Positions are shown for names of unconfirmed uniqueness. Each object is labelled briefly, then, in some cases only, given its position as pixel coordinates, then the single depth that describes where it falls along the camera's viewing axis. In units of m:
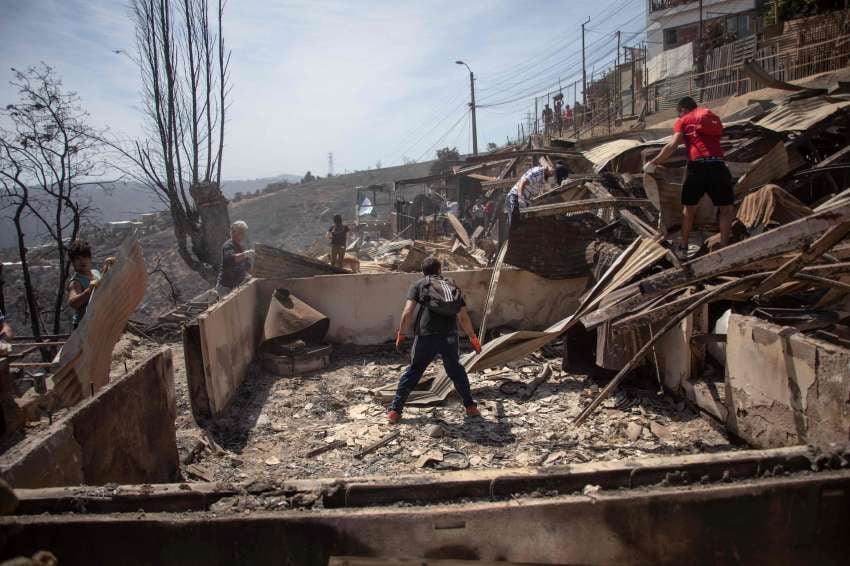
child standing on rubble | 4.65
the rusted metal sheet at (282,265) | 8.58
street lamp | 34.50
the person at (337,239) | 12.38
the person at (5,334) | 3.91
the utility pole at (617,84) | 26.03
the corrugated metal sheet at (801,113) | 7.52
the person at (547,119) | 31.67
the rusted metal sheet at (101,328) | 3.86
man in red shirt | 5.30
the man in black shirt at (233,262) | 8.25
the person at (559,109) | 29.35
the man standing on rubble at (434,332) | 5.23
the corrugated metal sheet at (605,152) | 9.27
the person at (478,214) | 18.38
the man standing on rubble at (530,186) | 9.01
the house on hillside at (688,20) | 26.86
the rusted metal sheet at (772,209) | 5.69
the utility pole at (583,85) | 31.03
